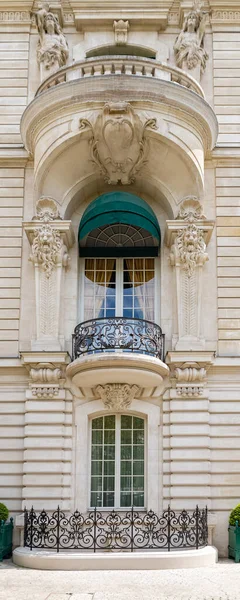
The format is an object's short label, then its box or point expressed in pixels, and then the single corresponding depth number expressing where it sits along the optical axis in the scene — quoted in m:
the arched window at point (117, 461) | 17.27
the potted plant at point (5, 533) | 15.64
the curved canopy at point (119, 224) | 18.47
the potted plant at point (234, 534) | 15.78
